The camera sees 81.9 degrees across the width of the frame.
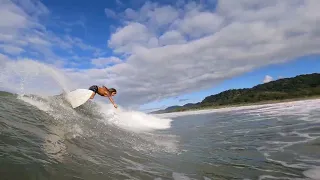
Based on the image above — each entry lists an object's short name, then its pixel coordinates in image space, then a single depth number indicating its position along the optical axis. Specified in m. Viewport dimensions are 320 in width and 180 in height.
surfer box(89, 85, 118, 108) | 10.85
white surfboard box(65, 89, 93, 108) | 10.53
